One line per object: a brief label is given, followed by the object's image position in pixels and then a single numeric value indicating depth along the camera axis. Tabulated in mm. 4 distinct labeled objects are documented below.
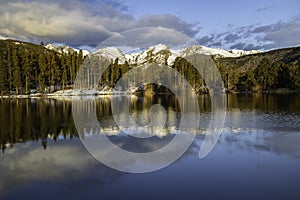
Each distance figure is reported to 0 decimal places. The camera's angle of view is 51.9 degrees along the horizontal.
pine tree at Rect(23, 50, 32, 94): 80938
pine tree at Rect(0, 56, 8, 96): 76500
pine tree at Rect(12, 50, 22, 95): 77312
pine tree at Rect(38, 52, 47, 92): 80312
